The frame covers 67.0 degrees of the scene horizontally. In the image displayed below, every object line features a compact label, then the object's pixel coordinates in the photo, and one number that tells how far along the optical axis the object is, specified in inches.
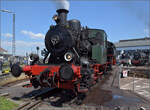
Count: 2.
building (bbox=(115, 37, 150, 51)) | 1694.6
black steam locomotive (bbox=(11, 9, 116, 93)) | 176.8
